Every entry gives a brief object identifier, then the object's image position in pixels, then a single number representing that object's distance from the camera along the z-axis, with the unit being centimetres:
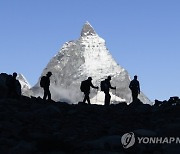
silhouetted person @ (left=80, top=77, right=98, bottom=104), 3011
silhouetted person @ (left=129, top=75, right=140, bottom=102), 3142
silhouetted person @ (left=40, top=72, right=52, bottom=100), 3059
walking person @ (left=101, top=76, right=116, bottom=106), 3136
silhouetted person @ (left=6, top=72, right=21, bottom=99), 2811
